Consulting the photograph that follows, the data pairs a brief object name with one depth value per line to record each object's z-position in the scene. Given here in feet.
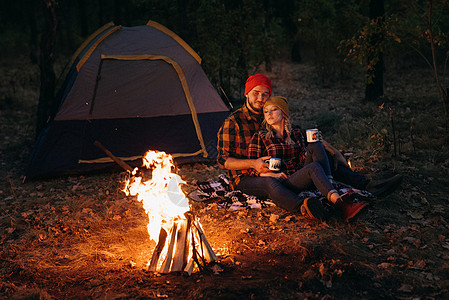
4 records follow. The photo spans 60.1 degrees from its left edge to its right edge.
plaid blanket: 14.60
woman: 13.62
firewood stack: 10.95
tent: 21.81
